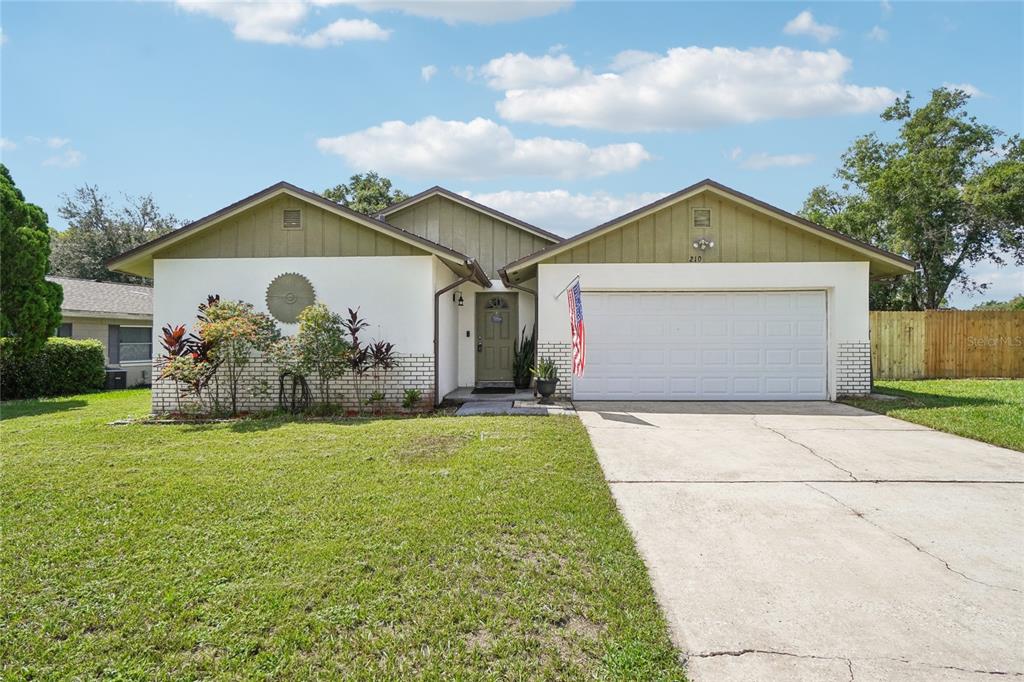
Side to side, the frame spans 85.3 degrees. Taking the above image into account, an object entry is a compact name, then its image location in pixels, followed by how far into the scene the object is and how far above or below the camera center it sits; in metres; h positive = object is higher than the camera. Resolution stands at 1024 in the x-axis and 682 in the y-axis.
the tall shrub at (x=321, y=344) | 9.01 +0.13
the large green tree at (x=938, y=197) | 18.72 +5.30
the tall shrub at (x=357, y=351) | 9.36 +0.01
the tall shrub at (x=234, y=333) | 8.76 +0.30
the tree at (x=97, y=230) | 29.73 +6.90
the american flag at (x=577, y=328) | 8.90 +0.39
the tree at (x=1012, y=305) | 27.00 +2.68
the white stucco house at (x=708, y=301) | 10.38 +0.95
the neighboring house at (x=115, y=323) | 15.25 +0.84
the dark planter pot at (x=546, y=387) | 10.11 -0.65
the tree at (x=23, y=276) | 12.00 +1.67
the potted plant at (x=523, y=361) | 12.57 -0.22
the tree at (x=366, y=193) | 28.27 +8.22
